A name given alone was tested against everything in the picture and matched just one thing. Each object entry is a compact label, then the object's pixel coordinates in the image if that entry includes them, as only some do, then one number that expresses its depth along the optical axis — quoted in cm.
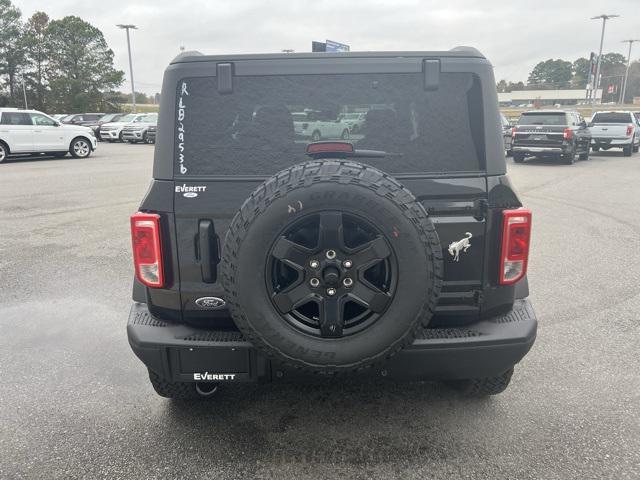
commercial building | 11650
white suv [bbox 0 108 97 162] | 1791
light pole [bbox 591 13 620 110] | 4647
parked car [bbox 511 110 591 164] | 1697
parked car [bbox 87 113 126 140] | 3250
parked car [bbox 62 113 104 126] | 3378
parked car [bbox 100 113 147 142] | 3059
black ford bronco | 247
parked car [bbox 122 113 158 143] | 2920
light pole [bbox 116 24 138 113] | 4878
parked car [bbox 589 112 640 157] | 2145
